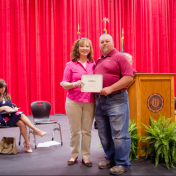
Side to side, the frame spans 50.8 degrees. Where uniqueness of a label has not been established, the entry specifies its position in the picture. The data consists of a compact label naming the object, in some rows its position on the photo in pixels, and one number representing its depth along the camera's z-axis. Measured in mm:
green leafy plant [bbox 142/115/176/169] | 2279
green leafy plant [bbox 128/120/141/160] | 2521
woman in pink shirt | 2227
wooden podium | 2561
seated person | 2963
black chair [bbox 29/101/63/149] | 3514
